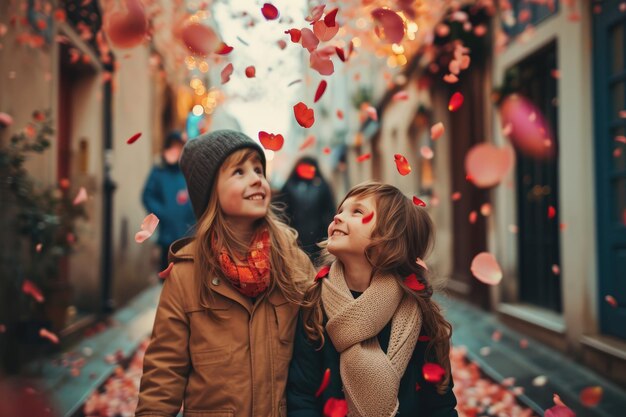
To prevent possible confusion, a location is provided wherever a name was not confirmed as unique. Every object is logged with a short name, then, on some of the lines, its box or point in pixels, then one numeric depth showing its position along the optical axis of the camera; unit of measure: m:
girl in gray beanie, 1.99
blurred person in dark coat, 5.13
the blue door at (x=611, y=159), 4.63
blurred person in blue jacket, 5.45
